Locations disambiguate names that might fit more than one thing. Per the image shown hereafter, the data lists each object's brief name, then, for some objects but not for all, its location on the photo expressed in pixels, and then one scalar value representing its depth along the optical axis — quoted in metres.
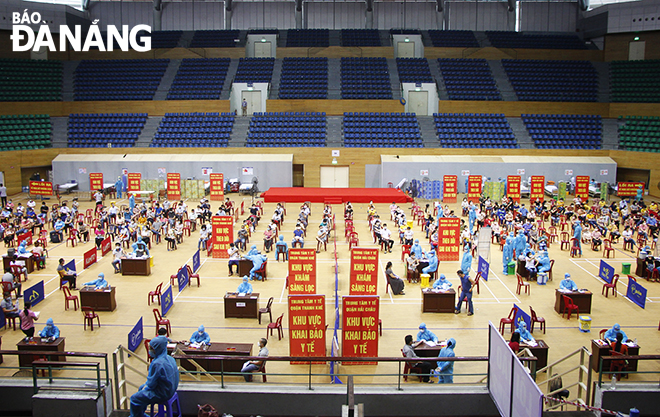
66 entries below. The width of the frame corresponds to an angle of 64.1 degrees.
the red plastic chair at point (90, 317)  16.22
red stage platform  38.09
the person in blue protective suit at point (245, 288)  17.52
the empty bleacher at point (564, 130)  44.22
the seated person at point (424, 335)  14.00
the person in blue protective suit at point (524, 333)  13.80
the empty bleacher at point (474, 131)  43.91
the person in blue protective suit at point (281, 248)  23.83
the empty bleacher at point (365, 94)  49.28
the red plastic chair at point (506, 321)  15.44
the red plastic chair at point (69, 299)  17.77
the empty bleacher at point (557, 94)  49.12
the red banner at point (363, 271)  17.03
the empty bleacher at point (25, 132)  41.28
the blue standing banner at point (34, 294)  17.66
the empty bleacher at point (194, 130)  44.12
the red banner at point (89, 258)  22.45
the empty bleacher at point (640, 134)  42.00
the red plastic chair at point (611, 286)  19.33
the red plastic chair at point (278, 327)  15.53
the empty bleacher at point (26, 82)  46.81
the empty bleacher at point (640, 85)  47.38
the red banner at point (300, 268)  16.80
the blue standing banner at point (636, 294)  18.02
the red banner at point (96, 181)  38.84
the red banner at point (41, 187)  36.44
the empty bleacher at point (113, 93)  49.02
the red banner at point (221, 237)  23.73
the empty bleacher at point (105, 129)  44.28
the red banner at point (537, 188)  37.03
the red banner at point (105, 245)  24.56
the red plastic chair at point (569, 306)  17.19
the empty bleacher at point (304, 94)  49.34
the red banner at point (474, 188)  37.88
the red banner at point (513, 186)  35.69
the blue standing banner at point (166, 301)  17.03
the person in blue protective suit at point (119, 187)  39.84
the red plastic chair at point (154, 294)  17.86
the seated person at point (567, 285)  17.81
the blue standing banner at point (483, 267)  20.66
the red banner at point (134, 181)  37.67
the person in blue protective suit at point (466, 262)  19.56
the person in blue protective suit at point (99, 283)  17.98
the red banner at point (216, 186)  36.00
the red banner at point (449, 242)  23.52
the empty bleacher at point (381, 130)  43.88
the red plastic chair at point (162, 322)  15.52
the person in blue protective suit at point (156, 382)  8.14
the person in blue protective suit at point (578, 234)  24.94
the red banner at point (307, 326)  13.53
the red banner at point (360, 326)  13.64
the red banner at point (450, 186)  37.78
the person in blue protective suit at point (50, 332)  14.01
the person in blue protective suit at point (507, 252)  22.03
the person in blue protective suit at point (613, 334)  13.74
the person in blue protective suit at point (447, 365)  12.43
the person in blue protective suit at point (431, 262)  20.64
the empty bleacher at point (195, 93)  48.91
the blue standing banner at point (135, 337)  14.32
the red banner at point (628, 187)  37.88
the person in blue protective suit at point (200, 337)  13.79
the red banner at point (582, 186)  36.81
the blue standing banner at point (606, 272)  20.27
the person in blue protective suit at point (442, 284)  17.81
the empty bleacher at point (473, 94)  49.11
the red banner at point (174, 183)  37.12
